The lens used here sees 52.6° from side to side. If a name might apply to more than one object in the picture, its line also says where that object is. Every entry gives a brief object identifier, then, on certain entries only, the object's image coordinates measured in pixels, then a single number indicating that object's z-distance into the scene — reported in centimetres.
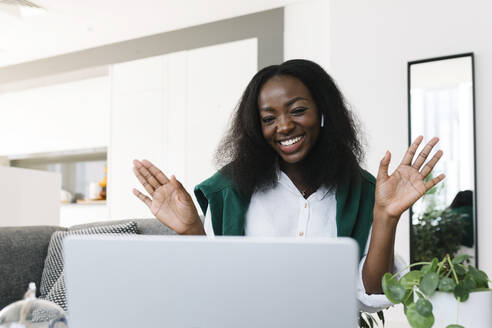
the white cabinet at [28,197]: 291
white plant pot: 67
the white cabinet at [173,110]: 450
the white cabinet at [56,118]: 540
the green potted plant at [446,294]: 66
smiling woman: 134
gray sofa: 223
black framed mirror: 318
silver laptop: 54
